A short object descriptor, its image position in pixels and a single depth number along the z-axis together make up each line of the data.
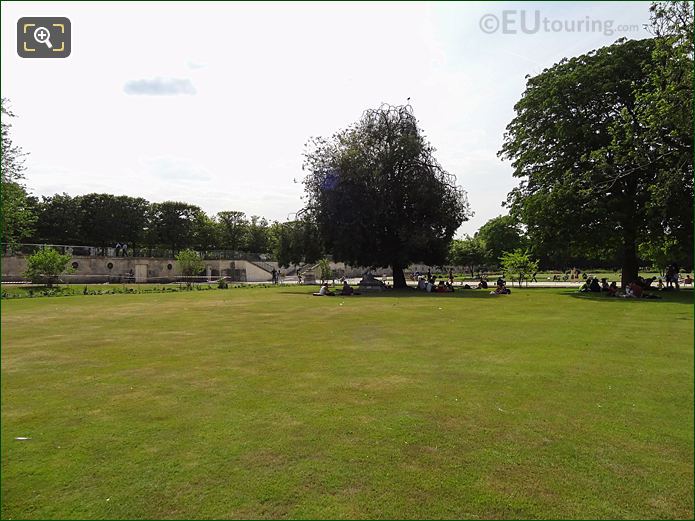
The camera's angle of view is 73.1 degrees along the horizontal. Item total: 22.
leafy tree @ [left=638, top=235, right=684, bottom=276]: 30.23
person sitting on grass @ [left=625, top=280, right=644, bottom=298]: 28.86
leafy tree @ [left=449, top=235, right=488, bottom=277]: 104.12
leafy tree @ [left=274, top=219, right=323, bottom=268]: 46.53
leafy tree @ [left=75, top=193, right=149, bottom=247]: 85.75
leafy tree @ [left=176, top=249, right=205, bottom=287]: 67.56
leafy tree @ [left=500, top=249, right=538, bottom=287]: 49.25
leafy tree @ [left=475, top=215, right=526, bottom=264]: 100.62
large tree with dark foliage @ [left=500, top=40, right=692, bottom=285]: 31.31
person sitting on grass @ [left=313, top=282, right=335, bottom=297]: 36.47
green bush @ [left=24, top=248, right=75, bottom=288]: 40.97
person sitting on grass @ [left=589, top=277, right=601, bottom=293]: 34.70
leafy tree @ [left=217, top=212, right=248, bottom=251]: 109.38
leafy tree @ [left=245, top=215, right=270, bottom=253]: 111.38
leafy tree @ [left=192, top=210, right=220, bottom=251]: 101.19
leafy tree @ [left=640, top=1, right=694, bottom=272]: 16.67
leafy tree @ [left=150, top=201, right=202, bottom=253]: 95.86
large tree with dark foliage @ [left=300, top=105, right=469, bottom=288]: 42.94
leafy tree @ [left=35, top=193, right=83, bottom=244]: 81.19
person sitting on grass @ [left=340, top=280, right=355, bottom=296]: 37.83
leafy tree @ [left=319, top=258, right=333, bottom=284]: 72.73
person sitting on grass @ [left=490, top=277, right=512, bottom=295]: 35.44
